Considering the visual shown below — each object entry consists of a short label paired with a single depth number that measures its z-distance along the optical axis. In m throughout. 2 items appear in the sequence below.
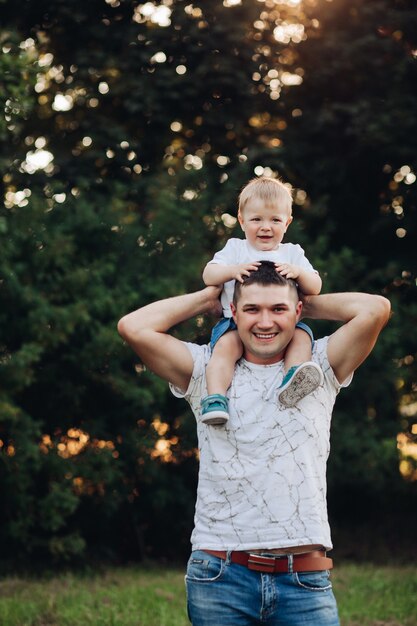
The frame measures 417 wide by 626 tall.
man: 2.72
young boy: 2.86
